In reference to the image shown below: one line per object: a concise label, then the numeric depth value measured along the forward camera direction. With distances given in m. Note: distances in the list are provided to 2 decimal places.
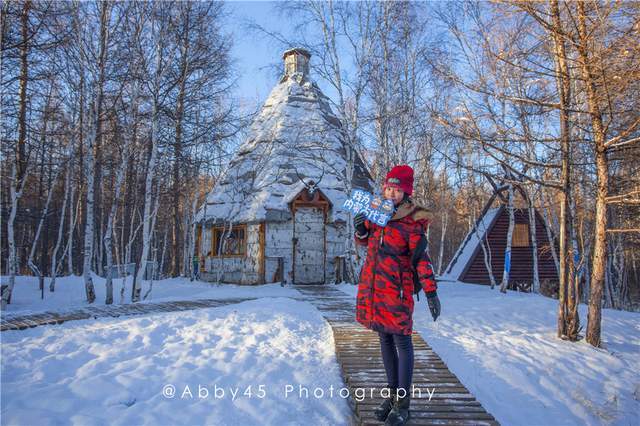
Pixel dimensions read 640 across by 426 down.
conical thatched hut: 12.70
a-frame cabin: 17.53
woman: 2.99
